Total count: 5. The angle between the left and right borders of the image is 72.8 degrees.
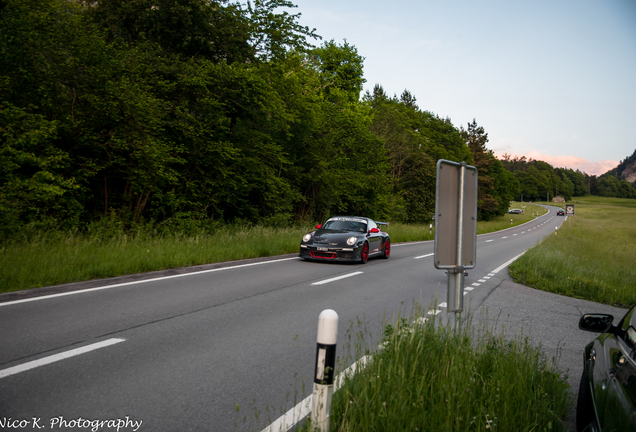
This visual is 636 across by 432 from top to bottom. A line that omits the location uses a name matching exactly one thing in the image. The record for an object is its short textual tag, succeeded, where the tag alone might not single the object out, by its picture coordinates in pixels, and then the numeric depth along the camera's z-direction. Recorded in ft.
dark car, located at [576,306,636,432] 5.90
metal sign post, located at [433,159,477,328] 13.89
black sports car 43.42
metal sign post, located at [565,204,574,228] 150.10
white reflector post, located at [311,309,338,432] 7.70
